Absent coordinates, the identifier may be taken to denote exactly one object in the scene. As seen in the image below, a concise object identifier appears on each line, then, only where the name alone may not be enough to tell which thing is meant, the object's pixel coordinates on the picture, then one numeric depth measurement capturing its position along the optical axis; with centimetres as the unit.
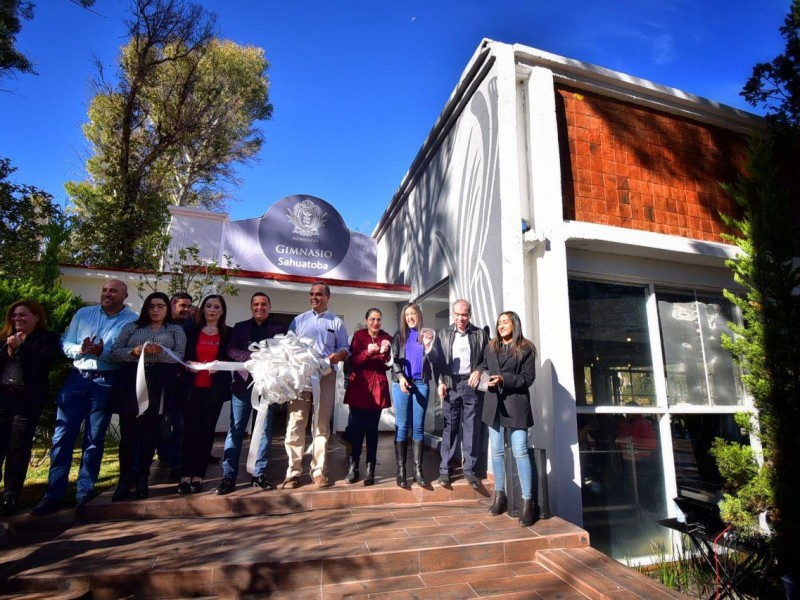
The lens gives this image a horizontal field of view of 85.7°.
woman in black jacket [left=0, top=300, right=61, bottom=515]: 348
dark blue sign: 870
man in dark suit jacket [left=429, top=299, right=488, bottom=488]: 440
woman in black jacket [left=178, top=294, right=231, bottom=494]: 379
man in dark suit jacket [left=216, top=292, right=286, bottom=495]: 383
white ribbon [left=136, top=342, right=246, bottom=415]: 351
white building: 452
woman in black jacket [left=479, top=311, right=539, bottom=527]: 357
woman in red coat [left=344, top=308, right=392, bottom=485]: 421
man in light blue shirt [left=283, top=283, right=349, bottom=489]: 398
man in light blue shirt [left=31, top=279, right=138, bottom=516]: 344
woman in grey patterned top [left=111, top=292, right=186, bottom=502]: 358
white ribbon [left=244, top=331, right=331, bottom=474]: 376
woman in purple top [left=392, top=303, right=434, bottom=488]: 426
